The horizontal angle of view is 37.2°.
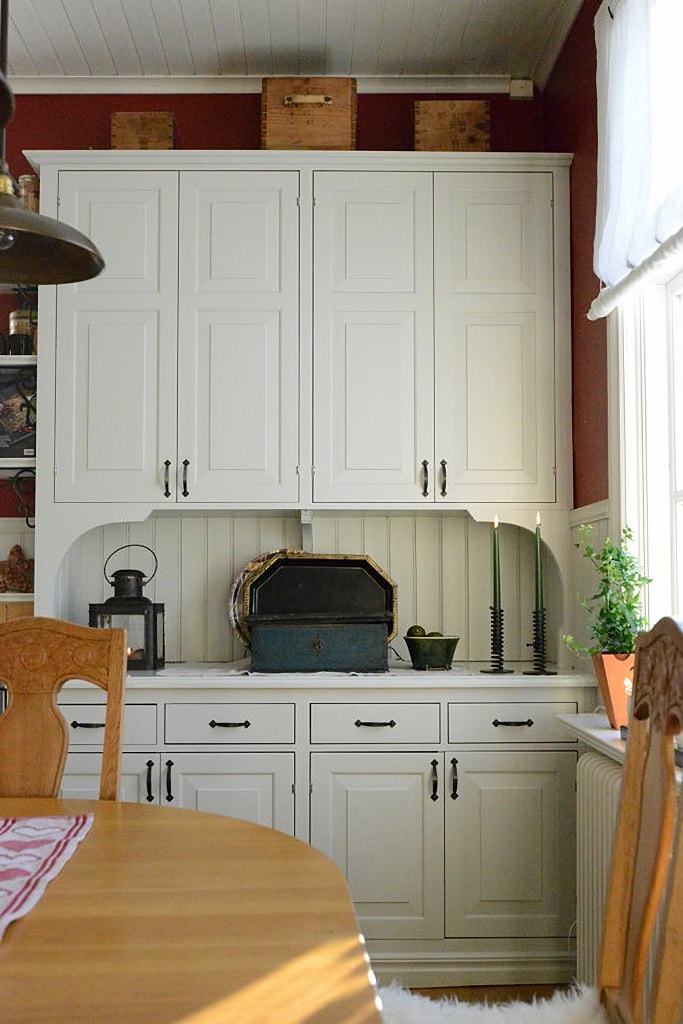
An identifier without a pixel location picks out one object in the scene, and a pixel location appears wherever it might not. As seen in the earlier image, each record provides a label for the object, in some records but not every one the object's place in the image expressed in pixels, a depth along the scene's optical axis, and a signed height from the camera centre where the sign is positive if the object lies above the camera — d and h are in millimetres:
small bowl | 3234 -358
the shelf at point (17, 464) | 3355 +249
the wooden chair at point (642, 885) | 1145 -442
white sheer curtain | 2279 +964
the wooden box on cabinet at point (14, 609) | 3447 -241
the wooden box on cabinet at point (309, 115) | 3402 +1426
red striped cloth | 1256 -454
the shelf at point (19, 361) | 3400 +599
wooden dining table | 972 -451
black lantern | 3246 -256
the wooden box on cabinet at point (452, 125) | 3459 +1412
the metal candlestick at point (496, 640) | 3230 -323
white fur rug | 1419 -694
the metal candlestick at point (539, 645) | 3182 -336
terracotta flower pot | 2473 -348
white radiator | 2344 -738
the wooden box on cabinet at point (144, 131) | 3457 +1393
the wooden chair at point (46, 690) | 2037 -311
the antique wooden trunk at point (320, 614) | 3215 -245
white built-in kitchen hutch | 3311 +642
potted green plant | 2480 -220
